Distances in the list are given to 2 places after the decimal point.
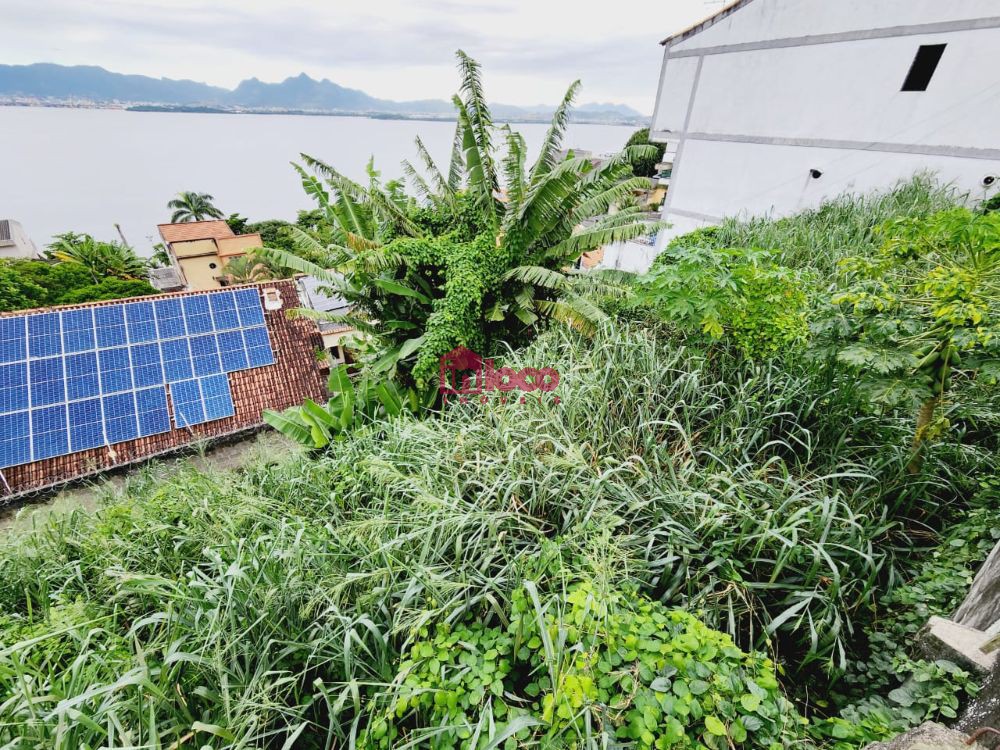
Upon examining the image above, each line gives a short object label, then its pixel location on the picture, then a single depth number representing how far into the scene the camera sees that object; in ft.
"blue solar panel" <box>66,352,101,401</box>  28.40
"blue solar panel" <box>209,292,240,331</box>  34.01
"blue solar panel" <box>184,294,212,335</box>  33.12
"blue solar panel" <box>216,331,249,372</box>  32.78
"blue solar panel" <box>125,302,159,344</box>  31.22
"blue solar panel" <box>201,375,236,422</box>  30.60
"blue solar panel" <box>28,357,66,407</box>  27.48
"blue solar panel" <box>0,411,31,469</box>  25.46
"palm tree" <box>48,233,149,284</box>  80.33
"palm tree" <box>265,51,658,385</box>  19.13
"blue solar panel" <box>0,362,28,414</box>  26.53
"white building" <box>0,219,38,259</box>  94.07
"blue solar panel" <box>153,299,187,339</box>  32.14
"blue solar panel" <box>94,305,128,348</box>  30.53
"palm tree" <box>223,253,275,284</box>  72.02
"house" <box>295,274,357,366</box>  50.16
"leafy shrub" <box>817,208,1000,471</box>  6.77
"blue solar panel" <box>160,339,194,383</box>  30.94
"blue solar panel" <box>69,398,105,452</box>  27.32
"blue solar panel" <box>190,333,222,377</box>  31.83
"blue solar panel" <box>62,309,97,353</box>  29.58
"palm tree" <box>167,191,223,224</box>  115.44
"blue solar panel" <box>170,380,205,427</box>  29.78
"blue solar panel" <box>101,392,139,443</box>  28.14
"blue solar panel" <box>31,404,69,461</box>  26.35
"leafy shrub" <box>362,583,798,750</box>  4.78
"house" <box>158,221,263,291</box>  81.10
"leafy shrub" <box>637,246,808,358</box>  10.02
